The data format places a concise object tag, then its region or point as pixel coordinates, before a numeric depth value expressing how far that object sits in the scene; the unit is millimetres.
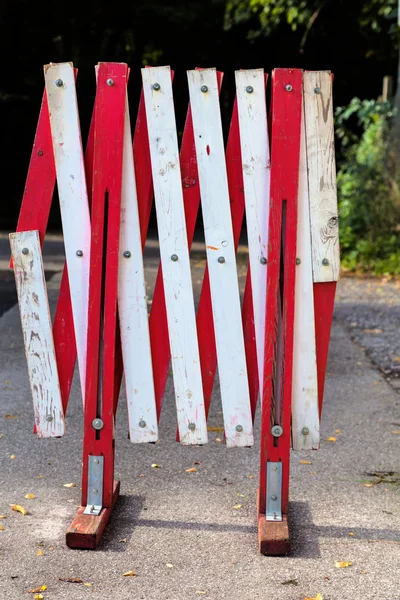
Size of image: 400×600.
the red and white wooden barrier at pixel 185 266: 3441
